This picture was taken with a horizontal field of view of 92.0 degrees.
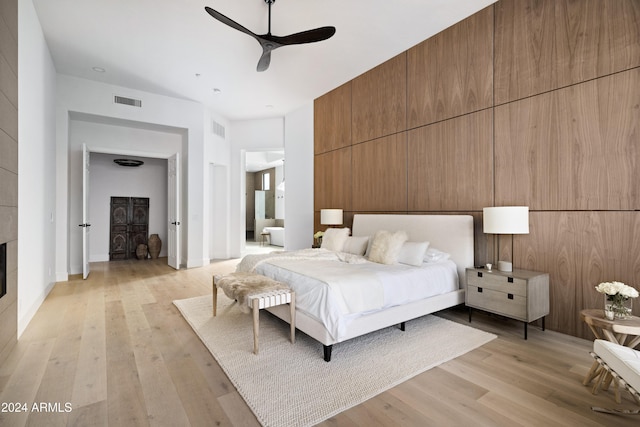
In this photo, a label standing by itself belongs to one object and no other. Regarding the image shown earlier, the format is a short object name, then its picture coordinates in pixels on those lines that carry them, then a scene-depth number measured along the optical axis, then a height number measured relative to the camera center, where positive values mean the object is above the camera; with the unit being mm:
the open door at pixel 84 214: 5340 -61
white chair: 1551 -833
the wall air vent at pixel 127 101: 5690 +2066
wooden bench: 2590 -732
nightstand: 2801 -779
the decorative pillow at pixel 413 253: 3426 -465
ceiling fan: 2979 +1814
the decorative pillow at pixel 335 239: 4355 -397
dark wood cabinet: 7590 -354
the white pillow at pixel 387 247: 3480 -405
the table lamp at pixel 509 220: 2973 -80
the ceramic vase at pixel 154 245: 7723 -851
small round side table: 2021 -769
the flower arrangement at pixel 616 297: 2135 -603
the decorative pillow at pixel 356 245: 4152 -455
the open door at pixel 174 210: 6258 +25
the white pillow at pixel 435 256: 3572 -513
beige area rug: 1926 -1191
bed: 2539 -670
